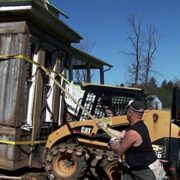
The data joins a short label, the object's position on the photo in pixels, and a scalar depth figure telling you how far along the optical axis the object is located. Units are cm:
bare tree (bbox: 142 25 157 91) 2116
